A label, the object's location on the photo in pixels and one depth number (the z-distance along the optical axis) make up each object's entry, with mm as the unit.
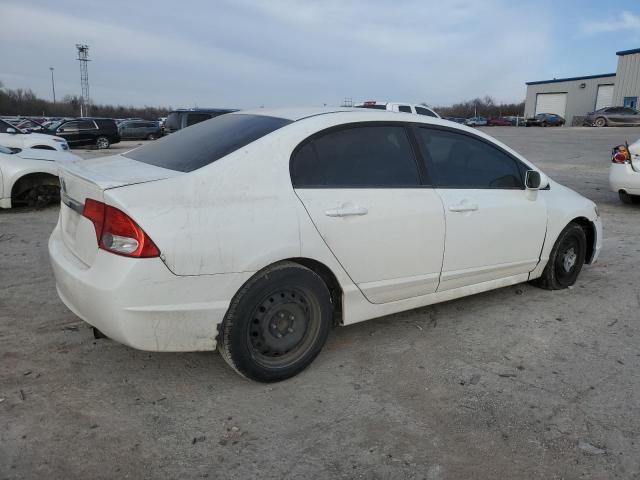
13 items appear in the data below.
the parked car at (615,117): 37031
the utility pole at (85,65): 73938
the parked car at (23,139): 12547
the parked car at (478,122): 56231
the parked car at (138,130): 35125
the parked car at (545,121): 48438
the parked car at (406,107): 16781
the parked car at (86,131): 26109
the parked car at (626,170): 8234
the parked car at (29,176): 7930
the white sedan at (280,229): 2643
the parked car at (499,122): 57750
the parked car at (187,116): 15805
